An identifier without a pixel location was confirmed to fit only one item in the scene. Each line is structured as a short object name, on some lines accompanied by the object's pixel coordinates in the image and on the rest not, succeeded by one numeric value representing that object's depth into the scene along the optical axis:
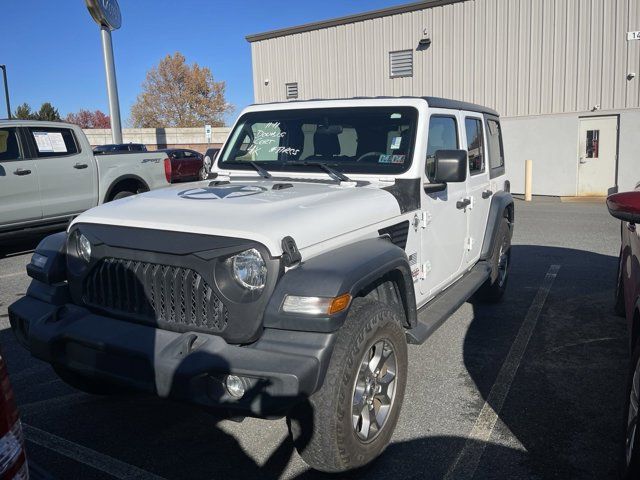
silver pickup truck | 8.32
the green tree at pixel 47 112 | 41.28
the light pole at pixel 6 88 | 31.56
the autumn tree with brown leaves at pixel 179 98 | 56.44
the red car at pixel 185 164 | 21.39
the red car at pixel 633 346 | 2.45
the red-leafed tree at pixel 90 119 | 66.25
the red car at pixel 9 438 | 1.58
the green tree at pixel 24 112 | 41.66
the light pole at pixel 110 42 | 18.66
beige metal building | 15.35
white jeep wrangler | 2.51
